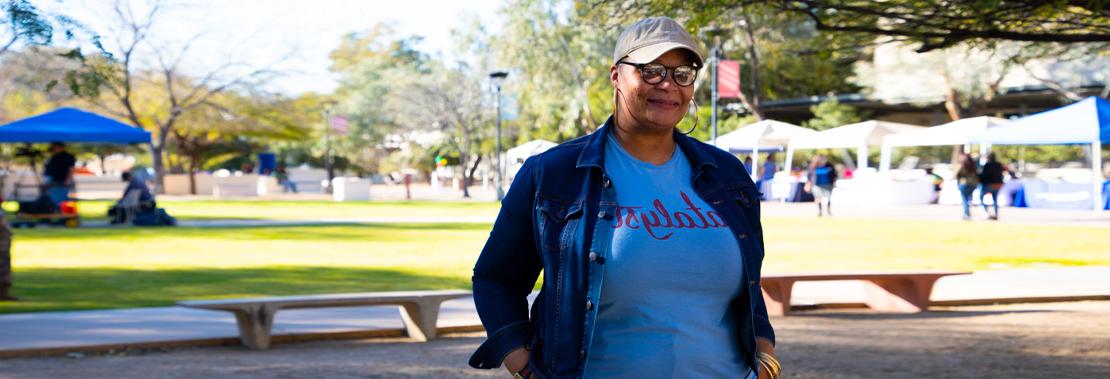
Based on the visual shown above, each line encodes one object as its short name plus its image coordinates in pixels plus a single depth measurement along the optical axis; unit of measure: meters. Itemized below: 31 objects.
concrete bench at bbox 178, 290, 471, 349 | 9.41
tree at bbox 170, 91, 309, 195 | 56.66
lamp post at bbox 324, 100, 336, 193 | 57.14
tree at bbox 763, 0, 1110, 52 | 9.60
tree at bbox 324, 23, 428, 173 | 73.94
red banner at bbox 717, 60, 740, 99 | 33.78
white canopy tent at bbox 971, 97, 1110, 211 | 29.14
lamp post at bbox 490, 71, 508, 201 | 40.28
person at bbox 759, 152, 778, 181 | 41.78
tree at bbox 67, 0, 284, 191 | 46.84
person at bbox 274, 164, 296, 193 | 55.94
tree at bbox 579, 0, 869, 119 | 10.93
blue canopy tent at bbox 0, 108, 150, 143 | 23.45
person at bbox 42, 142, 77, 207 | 24.25
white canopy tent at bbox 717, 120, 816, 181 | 41.97
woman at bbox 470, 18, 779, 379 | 2.78
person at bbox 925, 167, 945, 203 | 38.59
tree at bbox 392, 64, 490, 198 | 63.59
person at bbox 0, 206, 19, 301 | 11.93
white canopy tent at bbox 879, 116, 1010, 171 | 35.50
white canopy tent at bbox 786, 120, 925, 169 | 39.44
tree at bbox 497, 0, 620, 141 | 54.25
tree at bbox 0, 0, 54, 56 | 10.35
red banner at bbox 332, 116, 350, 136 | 61.78
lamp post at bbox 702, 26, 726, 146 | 33.12
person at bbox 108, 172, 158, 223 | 25.52
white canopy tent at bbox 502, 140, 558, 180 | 44.72
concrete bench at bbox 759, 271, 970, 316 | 11.39
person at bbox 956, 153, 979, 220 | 27.52
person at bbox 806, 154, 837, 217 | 29.62
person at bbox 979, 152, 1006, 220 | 27.44
